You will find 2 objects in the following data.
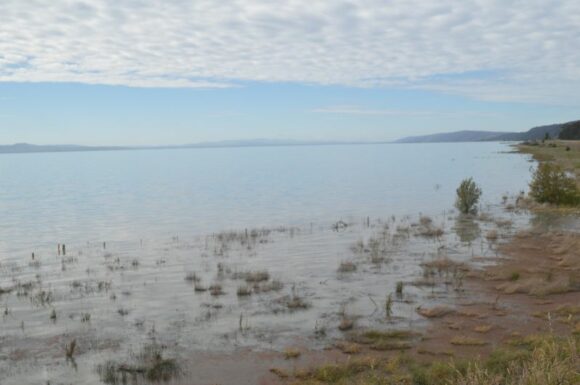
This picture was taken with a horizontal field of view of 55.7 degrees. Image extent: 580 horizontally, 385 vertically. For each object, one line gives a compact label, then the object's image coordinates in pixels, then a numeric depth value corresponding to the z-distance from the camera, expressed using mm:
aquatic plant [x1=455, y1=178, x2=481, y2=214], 40344
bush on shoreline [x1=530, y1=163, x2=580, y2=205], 39094
